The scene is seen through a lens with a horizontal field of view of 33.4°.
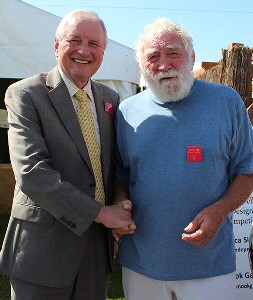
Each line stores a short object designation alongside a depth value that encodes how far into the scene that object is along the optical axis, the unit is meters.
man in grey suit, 1.99
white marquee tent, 5.55
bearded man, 2.07
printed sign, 3.35
